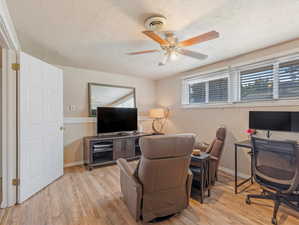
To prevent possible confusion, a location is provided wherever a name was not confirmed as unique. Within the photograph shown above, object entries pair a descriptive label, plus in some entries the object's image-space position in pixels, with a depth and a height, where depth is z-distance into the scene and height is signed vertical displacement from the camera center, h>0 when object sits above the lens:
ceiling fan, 1.73 +0.87
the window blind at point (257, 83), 2.64 +0.51
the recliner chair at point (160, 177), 1.52 -0.71
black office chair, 1.66 -0.68
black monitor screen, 2.14 -0.13
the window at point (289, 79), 2.33 +0.51
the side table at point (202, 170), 2.04 -0.83
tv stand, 3.29 -0.84
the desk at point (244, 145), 2.20 -0.48
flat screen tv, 3.59 -0.19
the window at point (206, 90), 3.32 +0.51
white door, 2.12 -0.21
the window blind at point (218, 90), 3.27 +0.48
